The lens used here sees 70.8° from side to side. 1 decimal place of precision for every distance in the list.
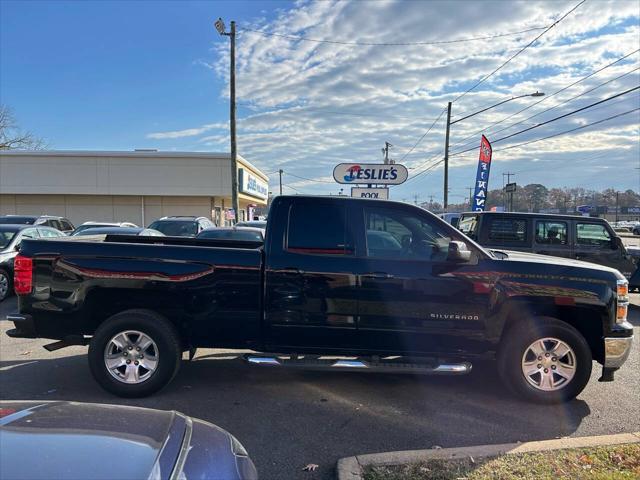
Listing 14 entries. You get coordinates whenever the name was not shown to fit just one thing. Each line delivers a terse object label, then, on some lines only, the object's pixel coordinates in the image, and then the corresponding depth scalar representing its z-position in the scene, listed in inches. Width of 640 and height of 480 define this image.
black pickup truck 176.1
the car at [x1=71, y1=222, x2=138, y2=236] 521.3
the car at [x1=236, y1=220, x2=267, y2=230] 588.7
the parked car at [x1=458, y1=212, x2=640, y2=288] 362.0
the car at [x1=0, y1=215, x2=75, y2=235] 541.0
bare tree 1809.8
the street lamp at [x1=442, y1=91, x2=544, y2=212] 1042.7
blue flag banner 813.9
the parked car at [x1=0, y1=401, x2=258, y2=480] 65.3
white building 1214.3
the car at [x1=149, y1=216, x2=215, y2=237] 553.0
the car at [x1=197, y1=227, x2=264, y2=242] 398.9
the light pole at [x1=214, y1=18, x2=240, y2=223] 757.3
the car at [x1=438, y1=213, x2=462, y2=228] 588.6
